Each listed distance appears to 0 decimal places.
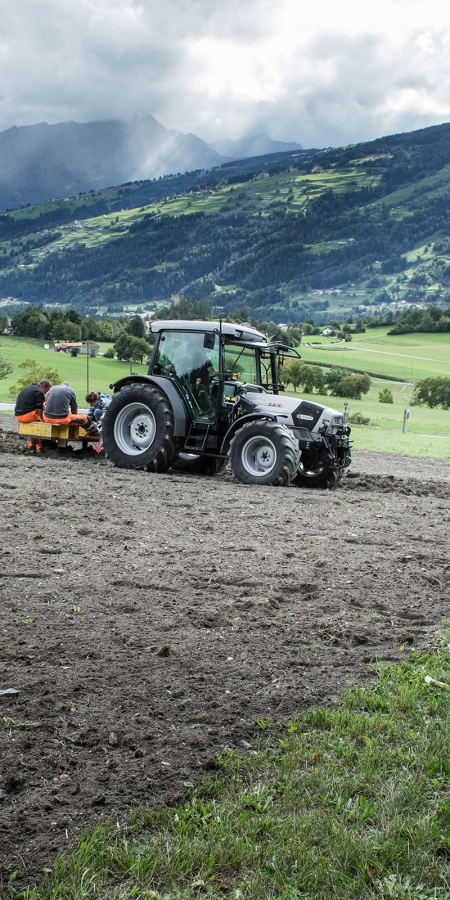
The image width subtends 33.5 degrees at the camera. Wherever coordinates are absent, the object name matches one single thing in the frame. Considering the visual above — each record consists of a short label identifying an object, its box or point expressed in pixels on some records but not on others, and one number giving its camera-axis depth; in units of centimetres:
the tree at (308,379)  6625
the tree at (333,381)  6794
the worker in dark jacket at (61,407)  1429
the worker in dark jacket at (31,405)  1496
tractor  1267
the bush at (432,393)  6988
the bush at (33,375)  4616
